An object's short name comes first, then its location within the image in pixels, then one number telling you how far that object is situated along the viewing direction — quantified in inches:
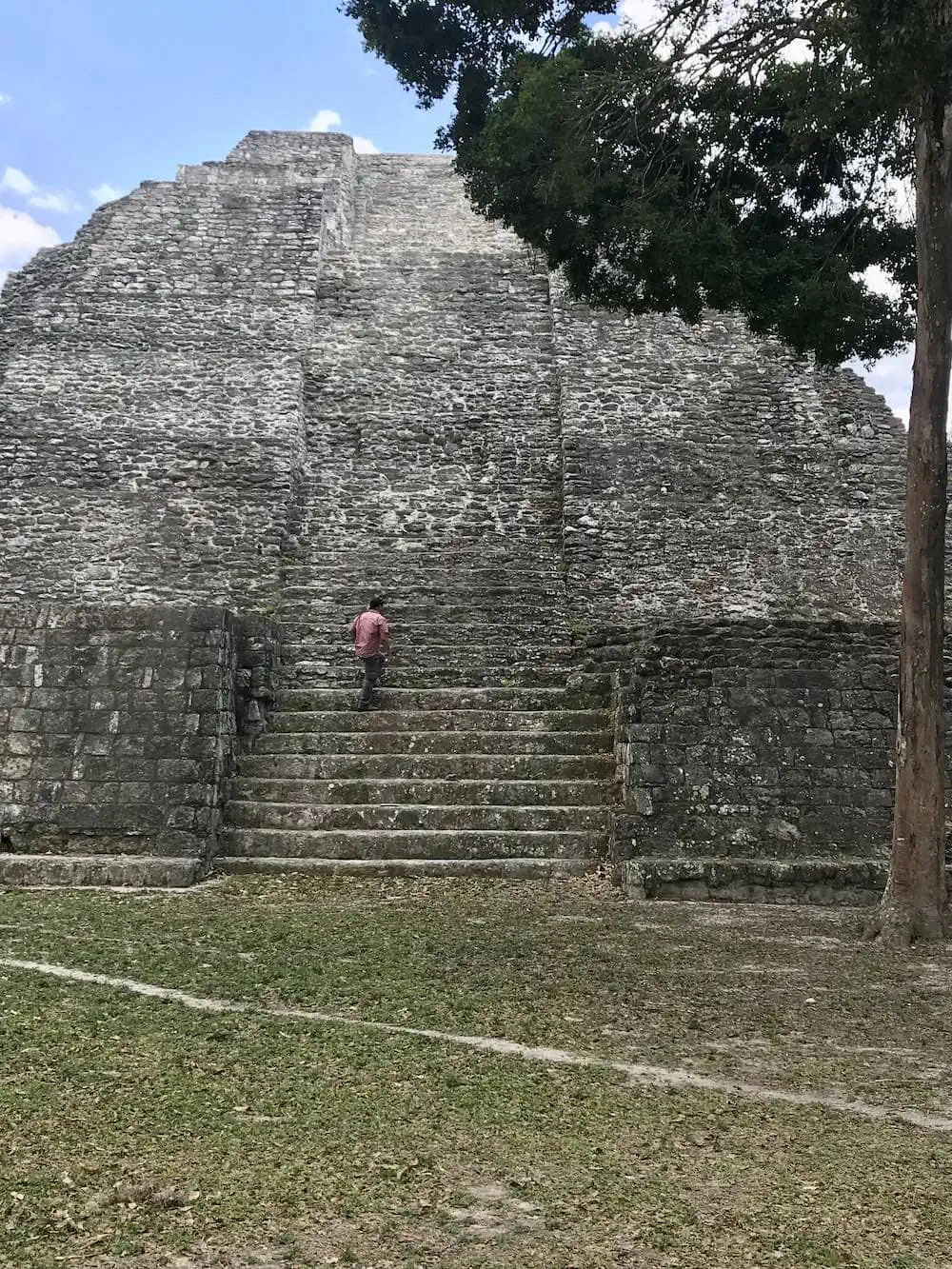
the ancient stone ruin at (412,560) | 292.7
